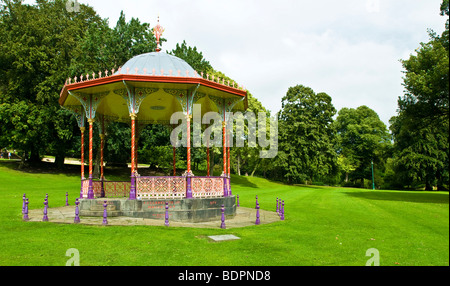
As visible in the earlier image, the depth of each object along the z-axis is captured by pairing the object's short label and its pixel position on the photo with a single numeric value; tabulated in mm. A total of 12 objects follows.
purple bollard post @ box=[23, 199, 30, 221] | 11366
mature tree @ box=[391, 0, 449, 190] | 23766
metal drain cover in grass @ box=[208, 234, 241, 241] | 9245
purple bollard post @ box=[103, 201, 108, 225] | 10445
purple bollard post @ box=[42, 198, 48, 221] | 11211
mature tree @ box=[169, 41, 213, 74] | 38728
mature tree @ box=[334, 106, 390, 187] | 60250
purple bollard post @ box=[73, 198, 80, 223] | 10834
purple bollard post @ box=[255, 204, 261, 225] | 12225
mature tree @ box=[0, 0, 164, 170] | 32938
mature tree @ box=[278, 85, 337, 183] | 49312
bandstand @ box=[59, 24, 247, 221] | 12484
